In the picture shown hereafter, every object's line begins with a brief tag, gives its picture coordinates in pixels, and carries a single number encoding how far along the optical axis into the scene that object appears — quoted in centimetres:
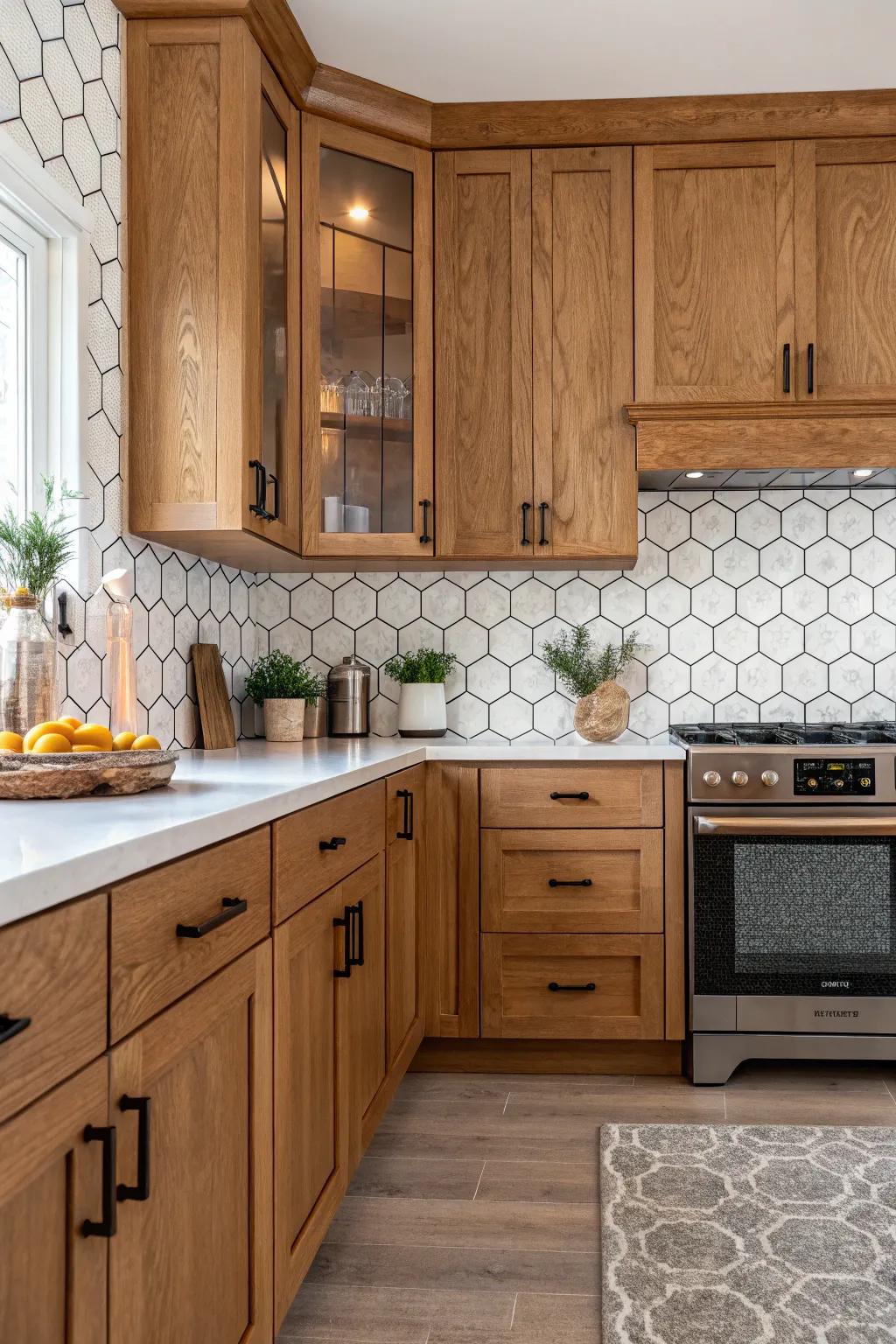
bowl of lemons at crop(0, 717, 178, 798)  141
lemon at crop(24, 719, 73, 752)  152
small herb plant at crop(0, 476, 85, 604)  180
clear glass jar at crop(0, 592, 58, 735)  173
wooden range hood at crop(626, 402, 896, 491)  291
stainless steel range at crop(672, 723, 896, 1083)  273
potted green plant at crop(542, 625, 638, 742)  310
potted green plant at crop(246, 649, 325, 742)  295
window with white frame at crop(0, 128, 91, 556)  205
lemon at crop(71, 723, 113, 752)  156
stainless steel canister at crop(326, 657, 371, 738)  324
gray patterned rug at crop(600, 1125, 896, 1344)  169
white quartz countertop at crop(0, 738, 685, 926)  86
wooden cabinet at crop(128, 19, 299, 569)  233
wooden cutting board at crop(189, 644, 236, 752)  273
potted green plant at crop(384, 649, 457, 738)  324
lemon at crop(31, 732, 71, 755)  149
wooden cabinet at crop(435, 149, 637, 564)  299
